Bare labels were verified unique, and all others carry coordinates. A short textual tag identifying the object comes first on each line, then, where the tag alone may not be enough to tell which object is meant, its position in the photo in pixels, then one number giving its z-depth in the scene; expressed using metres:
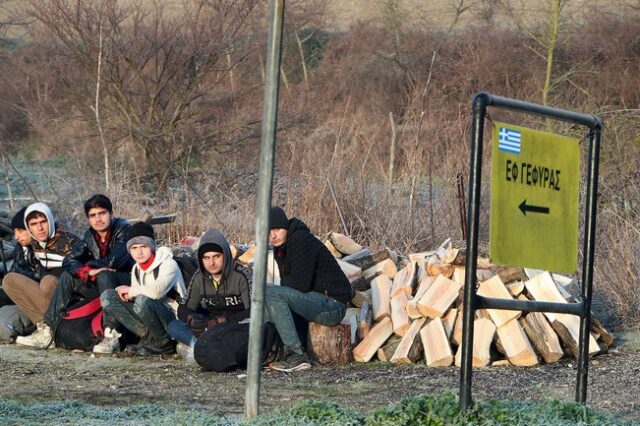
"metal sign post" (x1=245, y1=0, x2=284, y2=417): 10.37
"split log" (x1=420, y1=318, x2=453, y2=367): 17.72
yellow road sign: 10.62
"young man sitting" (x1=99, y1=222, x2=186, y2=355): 18.81
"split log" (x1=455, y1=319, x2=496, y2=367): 17.86
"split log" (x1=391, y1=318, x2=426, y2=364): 18.02
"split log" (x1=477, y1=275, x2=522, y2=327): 18.37
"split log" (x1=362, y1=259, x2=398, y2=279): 20.59
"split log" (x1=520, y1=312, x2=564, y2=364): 18.00
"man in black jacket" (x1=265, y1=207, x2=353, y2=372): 17.48
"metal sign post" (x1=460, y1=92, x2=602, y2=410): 10.38
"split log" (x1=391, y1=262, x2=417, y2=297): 19.52
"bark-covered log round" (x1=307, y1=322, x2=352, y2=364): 17.94
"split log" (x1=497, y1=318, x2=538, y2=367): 17.81
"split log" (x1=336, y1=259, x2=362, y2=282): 20.69
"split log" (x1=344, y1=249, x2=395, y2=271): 21.17
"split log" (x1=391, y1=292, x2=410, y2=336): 18.72
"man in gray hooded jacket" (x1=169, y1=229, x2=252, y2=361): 17.94
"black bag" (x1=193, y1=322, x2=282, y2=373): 16.86
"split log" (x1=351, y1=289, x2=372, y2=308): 19.95
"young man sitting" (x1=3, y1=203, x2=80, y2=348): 20.14
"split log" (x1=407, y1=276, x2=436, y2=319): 18.75
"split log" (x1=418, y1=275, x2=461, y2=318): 18.50
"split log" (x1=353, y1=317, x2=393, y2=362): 18.37
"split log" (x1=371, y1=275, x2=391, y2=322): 19.30
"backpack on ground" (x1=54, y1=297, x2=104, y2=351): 19.22
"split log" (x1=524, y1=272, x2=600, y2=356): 18.30
